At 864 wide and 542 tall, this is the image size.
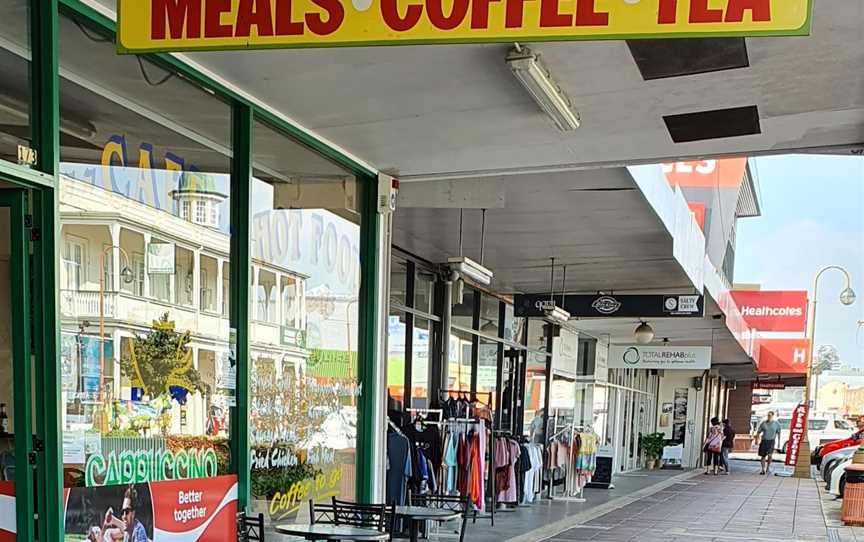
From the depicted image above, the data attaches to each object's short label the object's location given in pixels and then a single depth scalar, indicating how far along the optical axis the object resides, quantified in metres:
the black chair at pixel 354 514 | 5.89
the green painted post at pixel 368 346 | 7.05
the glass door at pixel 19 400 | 3.70
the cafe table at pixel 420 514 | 6.36
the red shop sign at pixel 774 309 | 29.97
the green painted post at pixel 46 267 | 3.72
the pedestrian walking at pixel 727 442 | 25.51
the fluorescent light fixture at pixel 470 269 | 8.20
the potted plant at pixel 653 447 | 25.84
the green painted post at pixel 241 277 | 5.25
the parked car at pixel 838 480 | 17.07
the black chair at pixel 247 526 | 5.18
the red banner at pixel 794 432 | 28.28
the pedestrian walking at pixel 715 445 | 25.20
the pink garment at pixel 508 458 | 12.09
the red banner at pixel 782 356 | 28.56
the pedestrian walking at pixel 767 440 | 26.31
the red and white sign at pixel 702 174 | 29.83
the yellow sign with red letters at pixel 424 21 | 2.65
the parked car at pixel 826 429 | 41.81
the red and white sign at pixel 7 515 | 3.71
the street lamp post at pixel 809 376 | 23.78
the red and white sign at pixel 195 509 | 4.57
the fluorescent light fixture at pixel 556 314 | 11.53
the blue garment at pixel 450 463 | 10.55
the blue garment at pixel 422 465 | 9.37
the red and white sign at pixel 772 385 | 45.30
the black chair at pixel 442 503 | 7.38
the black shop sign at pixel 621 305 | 11.78
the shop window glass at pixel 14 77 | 3.63
